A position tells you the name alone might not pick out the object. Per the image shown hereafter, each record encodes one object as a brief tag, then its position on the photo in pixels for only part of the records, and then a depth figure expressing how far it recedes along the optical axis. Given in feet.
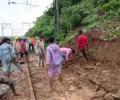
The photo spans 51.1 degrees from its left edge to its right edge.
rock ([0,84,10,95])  14.73
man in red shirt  21.64
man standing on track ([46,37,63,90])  14.35
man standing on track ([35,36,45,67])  22.43
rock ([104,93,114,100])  12.69
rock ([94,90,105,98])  13.50
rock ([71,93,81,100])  13.37
